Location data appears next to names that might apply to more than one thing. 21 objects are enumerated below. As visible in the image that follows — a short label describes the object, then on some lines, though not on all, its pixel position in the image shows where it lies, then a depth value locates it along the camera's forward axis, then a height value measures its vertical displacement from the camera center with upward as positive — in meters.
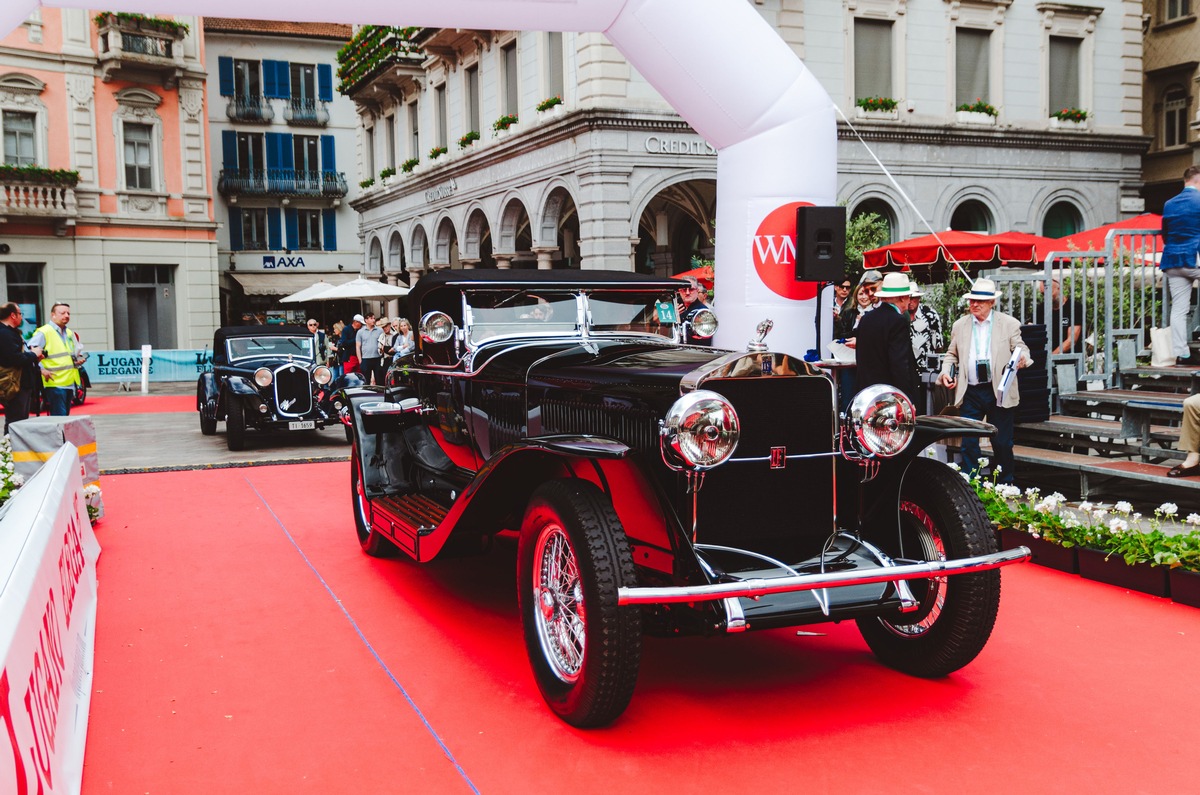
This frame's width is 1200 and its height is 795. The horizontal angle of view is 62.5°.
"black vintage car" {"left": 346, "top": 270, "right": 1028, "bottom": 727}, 3.43 -0.71
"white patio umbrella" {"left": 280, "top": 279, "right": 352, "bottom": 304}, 22.19 +1.12
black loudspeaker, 7.47 +0.69
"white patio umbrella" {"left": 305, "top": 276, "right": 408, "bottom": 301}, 20.56 +1.06
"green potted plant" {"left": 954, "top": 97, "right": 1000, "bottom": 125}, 20.27 +4.50
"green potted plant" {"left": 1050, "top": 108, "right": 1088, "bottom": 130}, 20.98 +4.51
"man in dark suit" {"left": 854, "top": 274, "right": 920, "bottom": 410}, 7.12 -0.08
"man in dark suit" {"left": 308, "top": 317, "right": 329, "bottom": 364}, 13.30 -0.03
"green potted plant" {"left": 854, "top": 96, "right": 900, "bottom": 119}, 19.45 +4.46
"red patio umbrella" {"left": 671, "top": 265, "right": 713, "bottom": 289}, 16.55 +1.03
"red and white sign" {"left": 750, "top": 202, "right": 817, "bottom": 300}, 7.75 +0.65
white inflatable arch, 6.75 +1.79
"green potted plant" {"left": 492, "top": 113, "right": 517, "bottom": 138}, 20.45 +4.51
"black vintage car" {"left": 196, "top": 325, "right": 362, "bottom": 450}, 12.00 -0.52
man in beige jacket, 7.53 -0.26
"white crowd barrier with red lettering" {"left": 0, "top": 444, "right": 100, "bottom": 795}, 2.55 -0.97
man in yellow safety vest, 11.67 -0.21
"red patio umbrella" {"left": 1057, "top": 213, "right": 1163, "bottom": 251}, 12.27 +1.27
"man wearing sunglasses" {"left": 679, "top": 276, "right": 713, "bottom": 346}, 5.81 +0.12
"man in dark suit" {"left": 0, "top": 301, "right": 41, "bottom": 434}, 10.03 -0.10
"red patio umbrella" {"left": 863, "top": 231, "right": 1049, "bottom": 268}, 12.97 +1.09
